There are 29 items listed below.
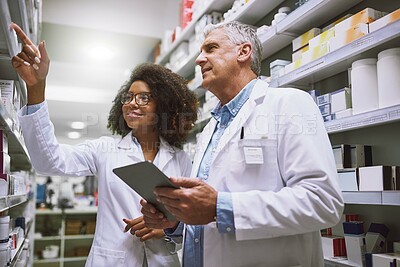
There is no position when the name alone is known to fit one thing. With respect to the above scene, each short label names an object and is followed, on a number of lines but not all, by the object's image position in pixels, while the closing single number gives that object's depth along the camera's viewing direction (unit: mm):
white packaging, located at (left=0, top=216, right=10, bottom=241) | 1781
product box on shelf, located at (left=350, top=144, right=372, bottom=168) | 1785
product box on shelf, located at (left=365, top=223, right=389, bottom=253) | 1705
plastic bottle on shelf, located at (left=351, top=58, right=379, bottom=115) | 1649
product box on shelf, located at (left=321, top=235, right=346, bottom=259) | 1869
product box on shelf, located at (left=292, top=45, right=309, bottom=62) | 2066
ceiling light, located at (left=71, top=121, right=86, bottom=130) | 8688
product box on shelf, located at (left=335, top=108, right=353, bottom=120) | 1765
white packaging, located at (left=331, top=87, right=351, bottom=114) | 1795
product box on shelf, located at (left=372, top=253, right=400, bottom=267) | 1486
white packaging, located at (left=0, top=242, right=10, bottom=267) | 1727
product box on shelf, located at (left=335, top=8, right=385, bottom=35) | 1668
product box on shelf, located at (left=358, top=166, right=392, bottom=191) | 1512
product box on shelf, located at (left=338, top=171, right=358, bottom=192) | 1680
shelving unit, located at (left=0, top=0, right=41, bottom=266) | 1510
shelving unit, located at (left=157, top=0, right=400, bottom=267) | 1530
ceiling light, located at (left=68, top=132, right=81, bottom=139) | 9992
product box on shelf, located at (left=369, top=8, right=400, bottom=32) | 1504
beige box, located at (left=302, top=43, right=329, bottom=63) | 1869
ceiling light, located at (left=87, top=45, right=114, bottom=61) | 5242
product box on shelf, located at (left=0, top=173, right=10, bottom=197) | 1558
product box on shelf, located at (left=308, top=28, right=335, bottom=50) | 1857
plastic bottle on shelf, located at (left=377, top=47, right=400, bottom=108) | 1518
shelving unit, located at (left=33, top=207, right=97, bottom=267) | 6113
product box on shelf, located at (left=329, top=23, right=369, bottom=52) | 1668
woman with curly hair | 1549
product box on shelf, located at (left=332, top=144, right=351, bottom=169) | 1784
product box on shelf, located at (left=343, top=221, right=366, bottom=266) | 1717
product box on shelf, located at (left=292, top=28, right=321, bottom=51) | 2061
